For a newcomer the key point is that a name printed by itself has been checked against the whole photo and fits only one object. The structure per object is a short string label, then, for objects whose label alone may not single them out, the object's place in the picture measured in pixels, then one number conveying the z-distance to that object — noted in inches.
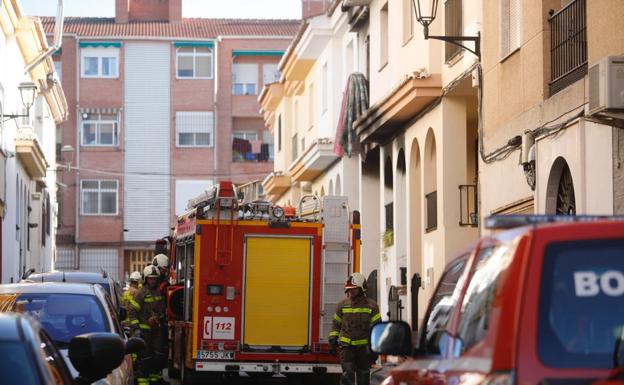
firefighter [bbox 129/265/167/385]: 755.4
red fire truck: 789.2
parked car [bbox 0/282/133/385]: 467.2
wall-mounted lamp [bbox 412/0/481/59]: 822.3
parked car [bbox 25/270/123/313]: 874.8
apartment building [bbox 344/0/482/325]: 949.2
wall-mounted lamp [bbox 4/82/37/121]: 1177.4
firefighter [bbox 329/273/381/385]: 702.5
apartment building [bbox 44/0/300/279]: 2534.4
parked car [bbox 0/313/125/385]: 251.8
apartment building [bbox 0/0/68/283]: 1496.1
